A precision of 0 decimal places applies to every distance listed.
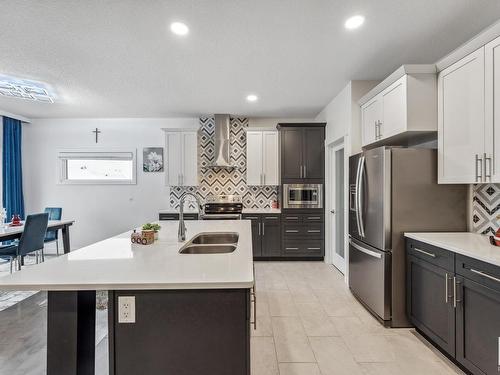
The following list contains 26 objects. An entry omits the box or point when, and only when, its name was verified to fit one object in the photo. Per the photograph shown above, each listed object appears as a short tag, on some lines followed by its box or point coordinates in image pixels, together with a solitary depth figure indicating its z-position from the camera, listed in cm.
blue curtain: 498
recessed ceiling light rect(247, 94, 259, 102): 411
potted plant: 225
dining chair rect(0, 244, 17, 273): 353
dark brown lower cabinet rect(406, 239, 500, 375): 165
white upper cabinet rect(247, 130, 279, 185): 502
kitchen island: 128
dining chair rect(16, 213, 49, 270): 347
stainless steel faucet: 224
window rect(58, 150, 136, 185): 543
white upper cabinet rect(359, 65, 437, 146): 248
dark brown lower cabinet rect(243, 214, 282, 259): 477
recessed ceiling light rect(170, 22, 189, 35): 228
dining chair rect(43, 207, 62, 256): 463
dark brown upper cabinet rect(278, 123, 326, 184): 481
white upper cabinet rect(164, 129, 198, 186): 500
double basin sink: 227
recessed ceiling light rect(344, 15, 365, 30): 219
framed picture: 543
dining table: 329
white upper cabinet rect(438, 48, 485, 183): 200
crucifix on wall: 541
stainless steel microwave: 479
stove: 481
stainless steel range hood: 506
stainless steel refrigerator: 248
